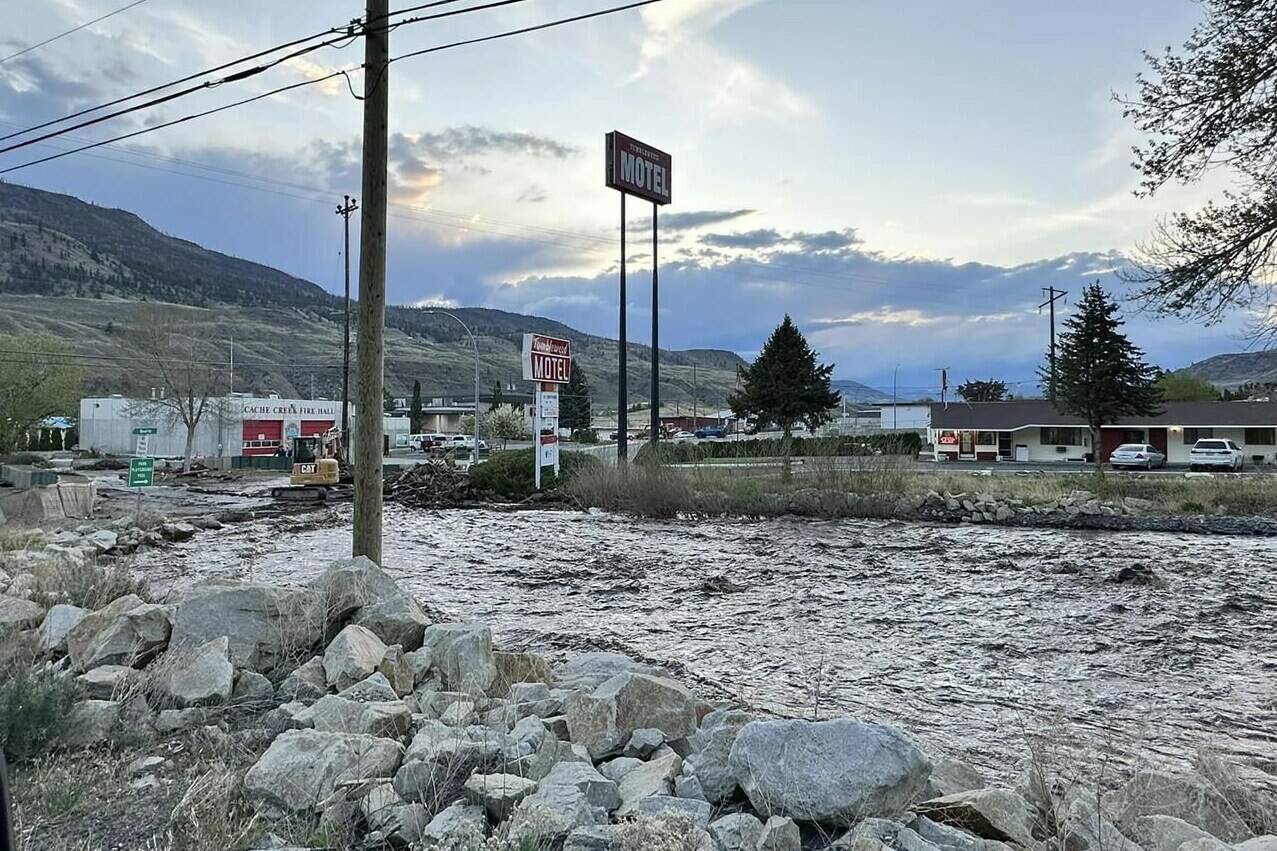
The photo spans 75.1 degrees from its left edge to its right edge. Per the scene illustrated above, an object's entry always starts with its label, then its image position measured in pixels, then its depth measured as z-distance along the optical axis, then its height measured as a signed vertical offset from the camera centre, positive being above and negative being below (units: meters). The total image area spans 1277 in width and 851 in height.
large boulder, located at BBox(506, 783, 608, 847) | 3.22 -1.59
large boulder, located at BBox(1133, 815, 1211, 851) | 3.53 -1.75
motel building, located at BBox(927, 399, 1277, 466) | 57.03 -0.30
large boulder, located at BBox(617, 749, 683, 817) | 3.79 -1.71
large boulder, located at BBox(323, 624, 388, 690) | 5.65 -1.64
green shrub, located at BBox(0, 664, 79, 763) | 4.31 -1.56
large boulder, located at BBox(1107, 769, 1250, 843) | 3.92 -1.84
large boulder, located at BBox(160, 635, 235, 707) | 5.41 -1.69
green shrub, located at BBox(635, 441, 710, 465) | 23.91 -0.86
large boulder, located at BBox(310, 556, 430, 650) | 6.85 -1.56
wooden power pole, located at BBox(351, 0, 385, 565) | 9.18 +1.58
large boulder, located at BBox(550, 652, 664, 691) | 6.14 -1.97
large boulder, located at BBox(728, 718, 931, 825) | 3.52 -1.51
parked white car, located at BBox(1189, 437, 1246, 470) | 46.03 -1.57
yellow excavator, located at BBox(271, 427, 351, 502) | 27.89 -2.06
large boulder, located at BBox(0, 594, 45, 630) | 6.92 -1.64
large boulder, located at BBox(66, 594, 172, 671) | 6.05 -1.61
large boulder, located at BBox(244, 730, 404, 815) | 3.78 -1.62
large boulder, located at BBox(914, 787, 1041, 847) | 3.58 -1.71
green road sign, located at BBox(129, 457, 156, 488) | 17.28 -1.02
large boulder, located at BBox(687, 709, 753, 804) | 3.90 -1.67
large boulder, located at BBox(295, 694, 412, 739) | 4.55 -1.65
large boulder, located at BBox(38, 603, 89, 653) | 6.43 -1.63
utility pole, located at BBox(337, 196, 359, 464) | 51.51 +4.70
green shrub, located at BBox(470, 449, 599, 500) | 26.11 -1.58
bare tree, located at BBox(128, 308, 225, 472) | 58.09 +3.82
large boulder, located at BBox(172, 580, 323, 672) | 6.29 -1.56
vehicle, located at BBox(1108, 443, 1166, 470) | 48.31 -1.74
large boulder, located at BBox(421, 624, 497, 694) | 5.95 -1.73
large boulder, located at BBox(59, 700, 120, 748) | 4.60 -1.71
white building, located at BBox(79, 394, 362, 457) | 63.91 -0.29
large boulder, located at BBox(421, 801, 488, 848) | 3.25 -1.64
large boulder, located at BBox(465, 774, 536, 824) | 3.59 -1.61
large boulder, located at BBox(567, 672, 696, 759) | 4.57 -1.67
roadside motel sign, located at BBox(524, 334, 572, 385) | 26.05 +2.15
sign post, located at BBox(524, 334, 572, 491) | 25.44 +1.38
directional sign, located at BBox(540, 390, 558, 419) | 25.72 +0.64
